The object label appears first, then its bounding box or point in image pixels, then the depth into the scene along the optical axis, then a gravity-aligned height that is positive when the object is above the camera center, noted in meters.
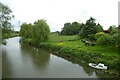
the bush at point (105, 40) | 13.40 -0.20
